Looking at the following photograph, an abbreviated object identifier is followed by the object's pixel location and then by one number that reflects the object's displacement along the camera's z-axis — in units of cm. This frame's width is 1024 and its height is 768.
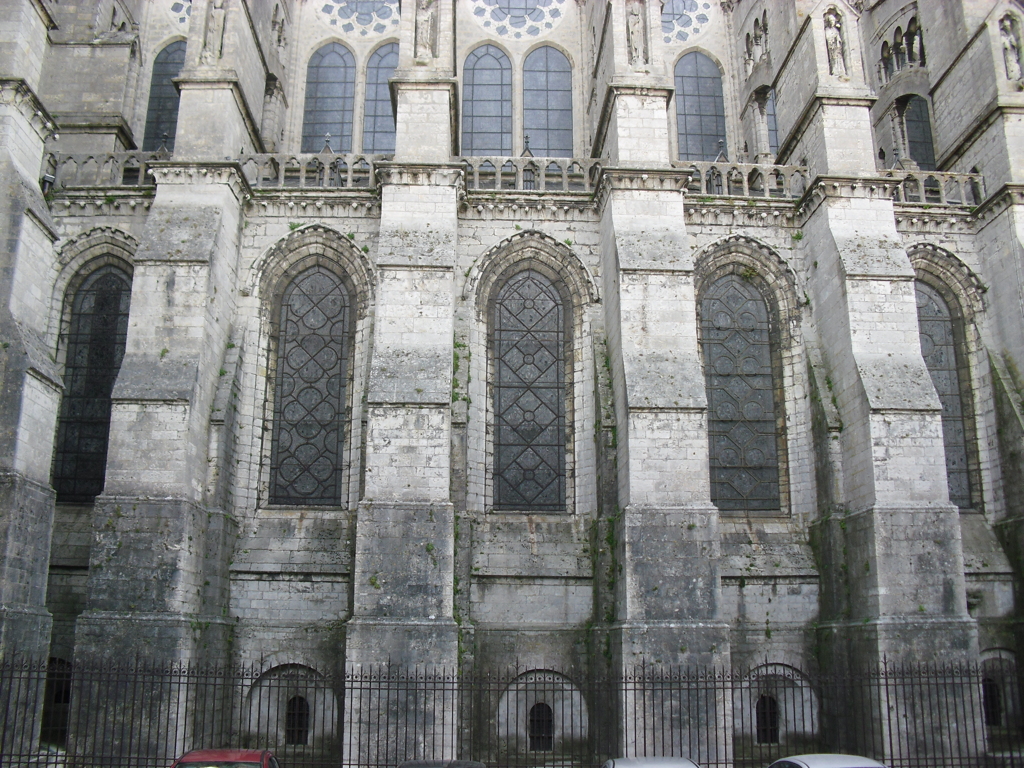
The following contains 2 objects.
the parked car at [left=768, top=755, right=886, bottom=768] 826
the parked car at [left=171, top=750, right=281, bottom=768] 919
